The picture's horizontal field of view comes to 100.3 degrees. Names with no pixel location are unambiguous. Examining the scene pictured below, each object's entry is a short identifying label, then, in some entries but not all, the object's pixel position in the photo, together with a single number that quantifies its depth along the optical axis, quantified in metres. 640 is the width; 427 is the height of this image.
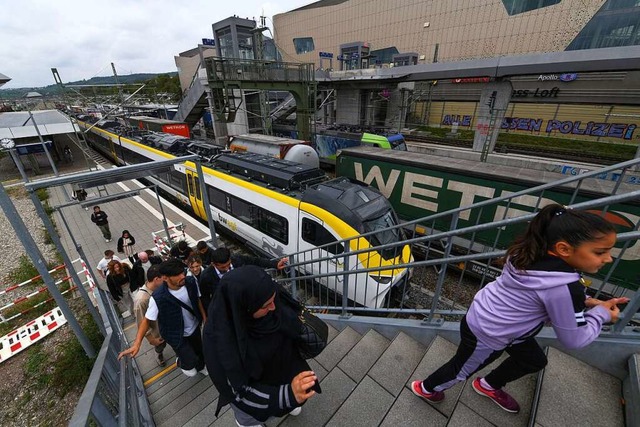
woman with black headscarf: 1.62
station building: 19.92
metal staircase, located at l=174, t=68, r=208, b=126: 18.66
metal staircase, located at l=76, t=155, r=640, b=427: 2.02
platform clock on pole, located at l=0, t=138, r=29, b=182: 10.01
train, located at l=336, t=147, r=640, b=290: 5.16
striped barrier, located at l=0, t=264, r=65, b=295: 7.20
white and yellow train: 5.73
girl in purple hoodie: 1.47
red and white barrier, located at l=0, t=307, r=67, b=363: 5.76
